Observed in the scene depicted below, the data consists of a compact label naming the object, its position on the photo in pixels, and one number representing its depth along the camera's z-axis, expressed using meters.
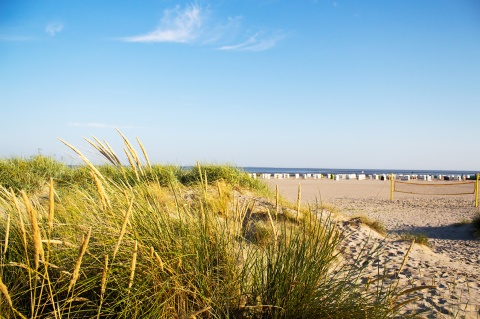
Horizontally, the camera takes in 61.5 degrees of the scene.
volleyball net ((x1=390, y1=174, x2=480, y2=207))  23.06
